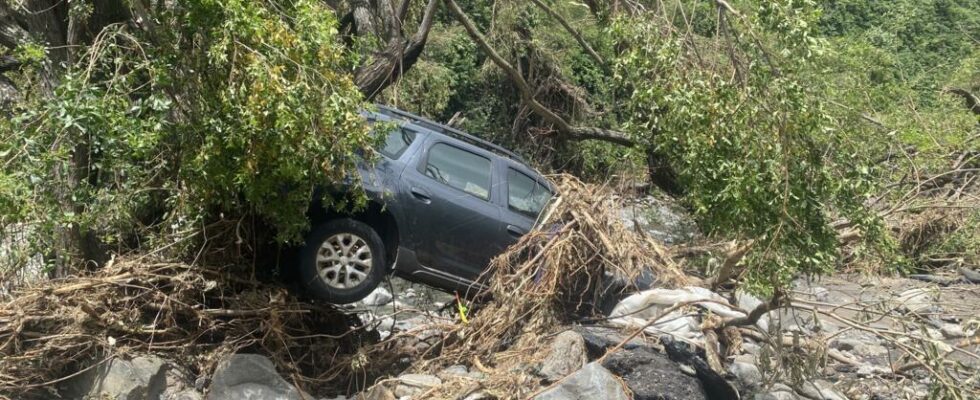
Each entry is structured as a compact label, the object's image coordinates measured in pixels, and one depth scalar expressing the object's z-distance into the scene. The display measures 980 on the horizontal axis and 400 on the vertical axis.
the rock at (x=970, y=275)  14.90
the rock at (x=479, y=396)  8.14
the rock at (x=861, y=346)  11.83
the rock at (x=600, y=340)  8.73
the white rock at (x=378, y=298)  11.61
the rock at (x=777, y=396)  9.23
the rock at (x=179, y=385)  8.11
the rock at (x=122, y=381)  7.84
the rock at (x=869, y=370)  10.88
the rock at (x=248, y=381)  7.96
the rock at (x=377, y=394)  8.30
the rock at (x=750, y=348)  10.31
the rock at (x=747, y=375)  9.46
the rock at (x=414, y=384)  8.39
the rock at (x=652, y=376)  8.32
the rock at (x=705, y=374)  9.02
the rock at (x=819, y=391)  9.52
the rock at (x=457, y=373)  8.56
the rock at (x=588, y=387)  7.86
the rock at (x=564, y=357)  8.37
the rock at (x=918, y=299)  10.10
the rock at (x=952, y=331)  12.41
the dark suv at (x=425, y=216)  8.55
